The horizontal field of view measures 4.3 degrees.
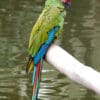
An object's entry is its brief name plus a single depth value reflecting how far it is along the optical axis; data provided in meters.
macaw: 9.67
